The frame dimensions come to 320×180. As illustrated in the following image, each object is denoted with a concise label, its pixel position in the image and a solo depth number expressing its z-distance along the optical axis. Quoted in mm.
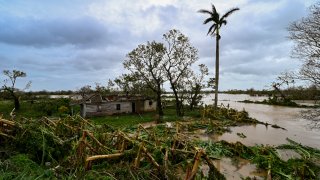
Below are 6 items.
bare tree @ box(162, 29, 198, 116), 15727
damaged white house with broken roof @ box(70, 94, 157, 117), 15291
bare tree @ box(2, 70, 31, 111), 17665
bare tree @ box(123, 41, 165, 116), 15669
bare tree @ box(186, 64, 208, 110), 17337
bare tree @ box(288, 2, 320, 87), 6655
